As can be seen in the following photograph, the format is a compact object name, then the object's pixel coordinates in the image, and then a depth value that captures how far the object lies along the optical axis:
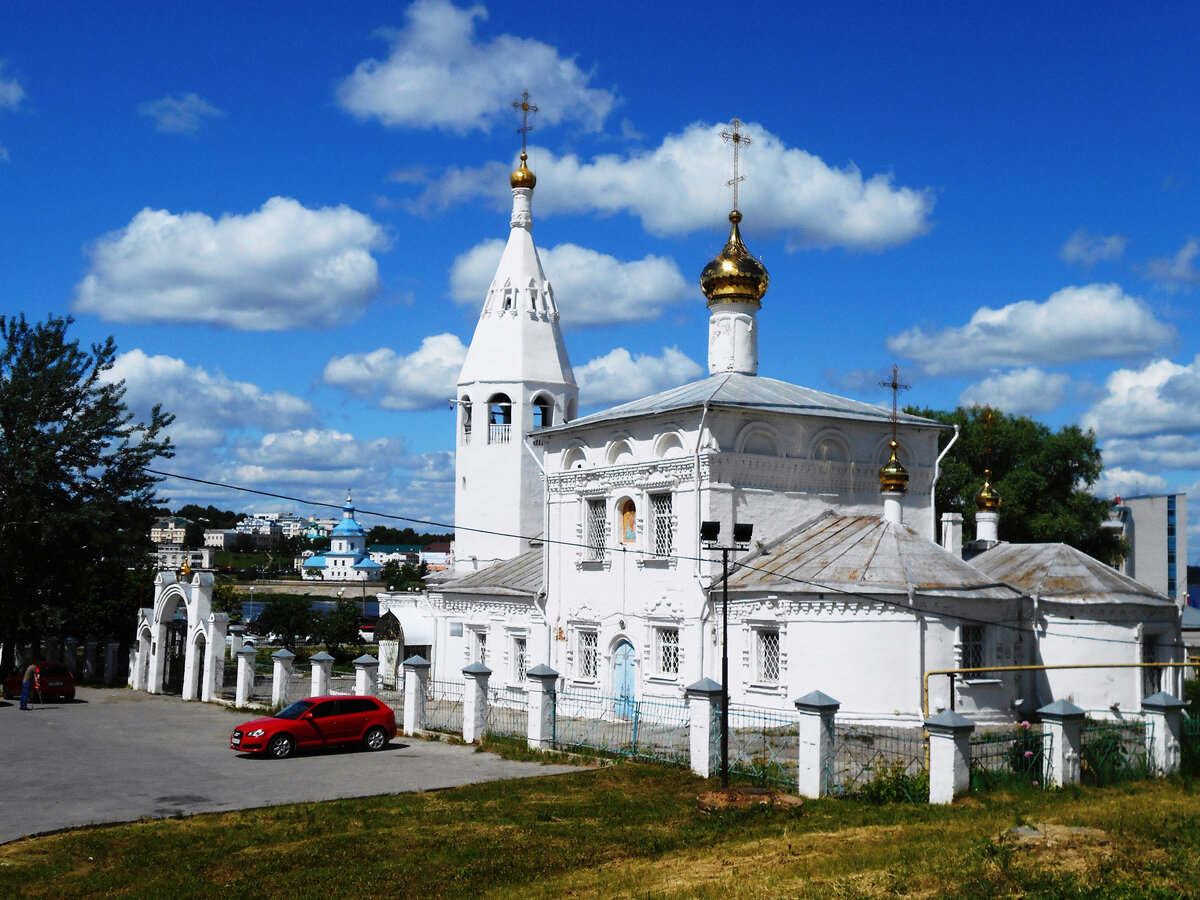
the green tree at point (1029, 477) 39.59
